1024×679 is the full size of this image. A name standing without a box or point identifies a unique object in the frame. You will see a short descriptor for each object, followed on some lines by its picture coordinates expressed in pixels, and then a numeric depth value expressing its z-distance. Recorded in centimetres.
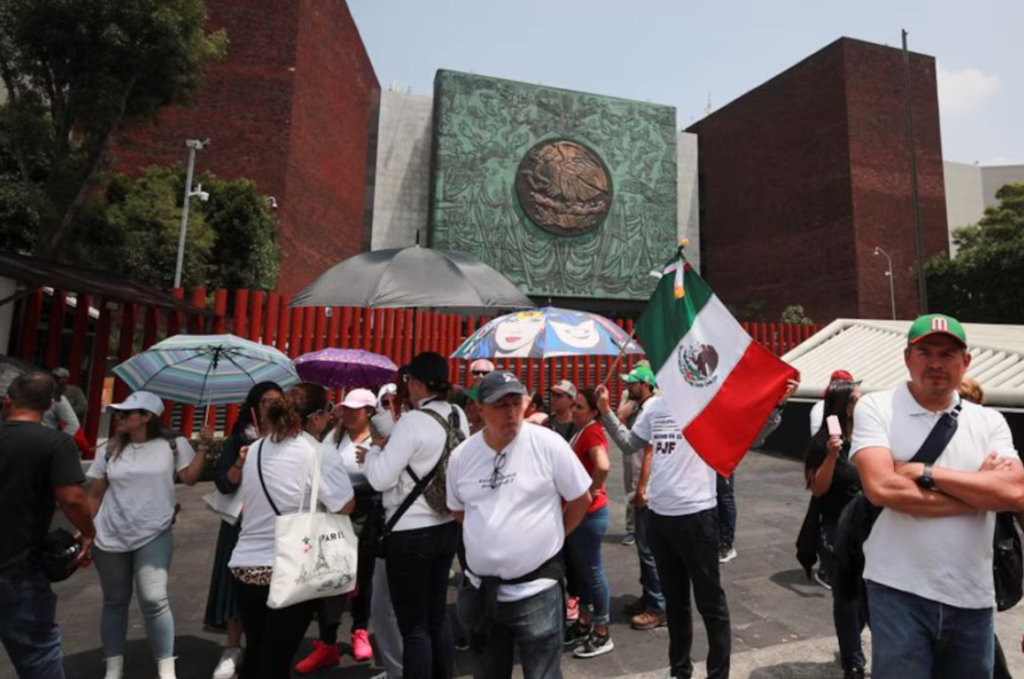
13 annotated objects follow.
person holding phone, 302
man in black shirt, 247
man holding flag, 298
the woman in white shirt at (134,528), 313
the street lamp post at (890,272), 3164
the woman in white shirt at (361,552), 341
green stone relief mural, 2966
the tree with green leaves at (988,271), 2525
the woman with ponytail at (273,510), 265
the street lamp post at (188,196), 1680
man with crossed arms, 188
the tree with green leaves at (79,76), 1068
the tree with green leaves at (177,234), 1681
